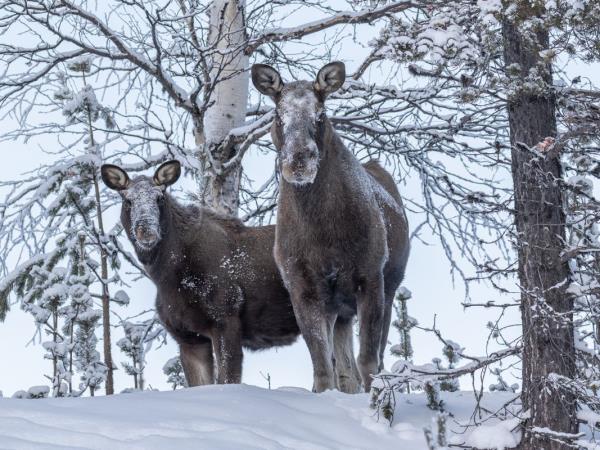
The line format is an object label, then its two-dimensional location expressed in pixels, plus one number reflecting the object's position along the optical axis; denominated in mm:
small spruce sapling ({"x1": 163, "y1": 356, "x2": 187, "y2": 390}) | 23797
